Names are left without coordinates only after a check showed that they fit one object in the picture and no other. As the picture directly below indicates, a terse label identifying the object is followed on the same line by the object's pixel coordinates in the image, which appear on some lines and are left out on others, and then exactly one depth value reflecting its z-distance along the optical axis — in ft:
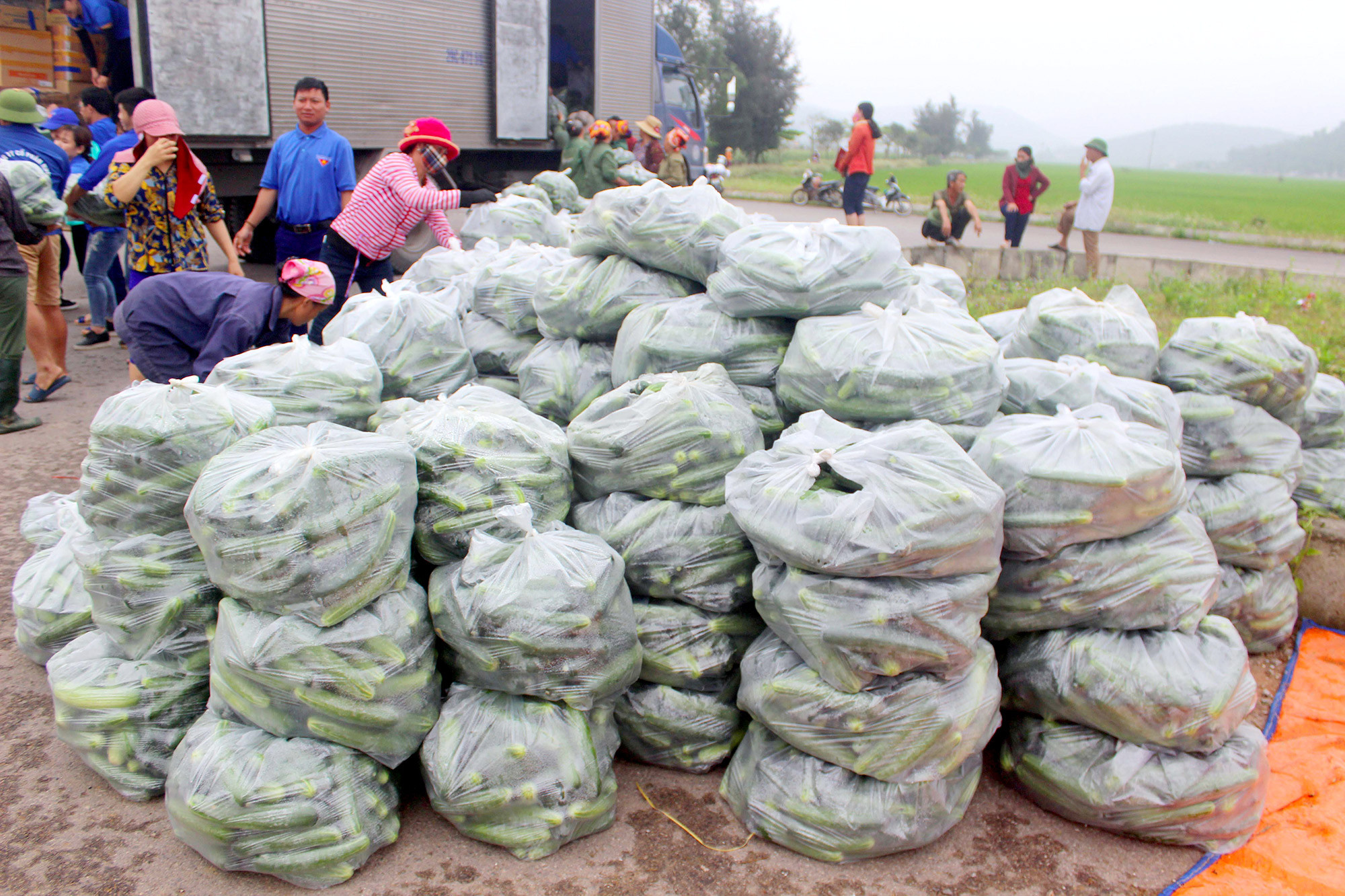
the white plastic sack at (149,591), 7.67
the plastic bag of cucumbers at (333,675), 6.79
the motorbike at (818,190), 69.82
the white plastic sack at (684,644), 8.21
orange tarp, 7.34
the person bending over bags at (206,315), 10.94
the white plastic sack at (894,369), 8.27
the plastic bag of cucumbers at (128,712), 7.70
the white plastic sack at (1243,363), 10.02
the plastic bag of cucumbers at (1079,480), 7.36
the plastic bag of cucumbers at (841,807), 7.22
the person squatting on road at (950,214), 31.48
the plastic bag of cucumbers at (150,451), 7.43
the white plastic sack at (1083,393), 8.95
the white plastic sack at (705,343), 9.43
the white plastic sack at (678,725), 8.29
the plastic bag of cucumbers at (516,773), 7.12
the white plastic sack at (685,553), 8.16
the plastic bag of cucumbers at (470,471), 7.80
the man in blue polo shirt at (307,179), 16.34
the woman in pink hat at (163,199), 14.69
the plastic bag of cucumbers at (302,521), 6.61
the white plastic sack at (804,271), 8.98
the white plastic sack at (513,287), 11.50
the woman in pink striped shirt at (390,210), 14.99
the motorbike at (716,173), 47.75
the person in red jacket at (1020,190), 35.40
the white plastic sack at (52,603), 8.92
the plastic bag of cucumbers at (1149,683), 7.34
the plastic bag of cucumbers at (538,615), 7.07
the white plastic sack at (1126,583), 7.55
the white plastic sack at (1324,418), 11.80
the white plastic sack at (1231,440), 10.15
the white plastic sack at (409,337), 10.55
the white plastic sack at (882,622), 6.90
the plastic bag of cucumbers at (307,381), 8.75
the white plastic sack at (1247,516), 10.19
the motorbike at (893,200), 65.51
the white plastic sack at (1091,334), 10.09
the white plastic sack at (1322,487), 11.78
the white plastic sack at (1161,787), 7.41
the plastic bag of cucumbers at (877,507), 6.72
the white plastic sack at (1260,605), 10.39
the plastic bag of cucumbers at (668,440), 8.14
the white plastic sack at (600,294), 10.36
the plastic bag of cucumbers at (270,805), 6.68
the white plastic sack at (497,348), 11.68
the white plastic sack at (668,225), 10.07
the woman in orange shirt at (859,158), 32.89
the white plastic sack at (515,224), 17.24
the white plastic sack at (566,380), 10.53
